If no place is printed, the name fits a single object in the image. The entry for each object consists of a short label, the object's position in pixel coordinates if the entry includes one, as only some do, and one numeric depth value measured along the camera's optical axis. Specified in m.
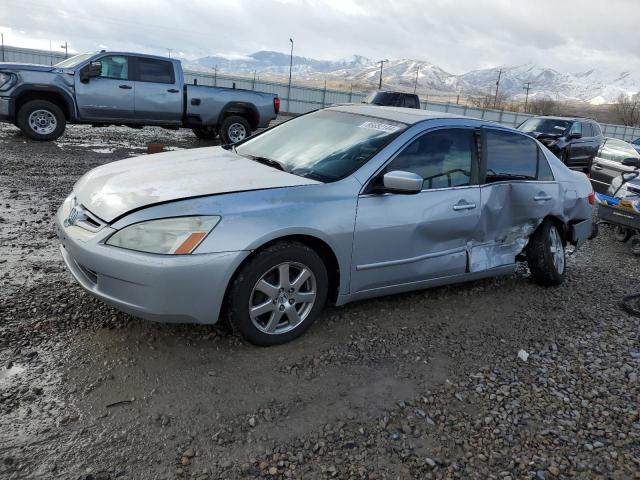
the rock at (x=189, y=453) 2.40
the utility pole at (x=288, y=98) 29.67
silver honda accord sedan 2.96
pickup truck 10.18
